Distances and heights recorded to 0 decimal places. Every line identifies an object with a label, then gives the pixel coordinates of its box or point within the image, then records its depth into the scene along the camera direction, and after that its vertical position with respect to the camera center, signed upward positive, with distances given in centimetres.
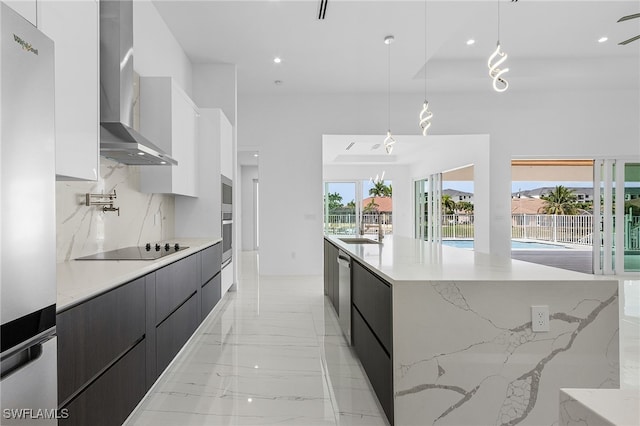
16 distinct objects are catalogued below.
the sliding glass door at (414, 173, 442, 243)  948 +17
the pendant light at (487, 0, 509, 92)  284 +120
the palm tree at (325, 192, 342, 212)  1179 +48
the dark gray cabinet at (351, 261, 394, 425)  176 -69
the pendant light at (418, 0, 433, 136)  388 +221
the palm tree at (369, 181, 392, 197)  1234 +84
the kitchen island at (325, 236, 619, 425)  165 -62
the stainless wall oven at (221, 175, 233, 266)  445 -6
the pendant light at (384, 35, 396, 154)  450 +205
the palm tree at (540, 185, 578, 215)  1165 +41
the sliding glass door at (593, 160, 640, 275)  650 +4
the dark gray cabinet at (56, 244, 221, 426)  127 -60
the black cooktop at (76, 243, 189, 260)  238 -28
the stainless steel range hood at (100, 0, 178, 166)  234 +89
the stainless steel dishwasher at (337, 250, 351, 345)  292 -69
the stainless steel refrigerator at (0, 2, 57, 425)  91 -3
